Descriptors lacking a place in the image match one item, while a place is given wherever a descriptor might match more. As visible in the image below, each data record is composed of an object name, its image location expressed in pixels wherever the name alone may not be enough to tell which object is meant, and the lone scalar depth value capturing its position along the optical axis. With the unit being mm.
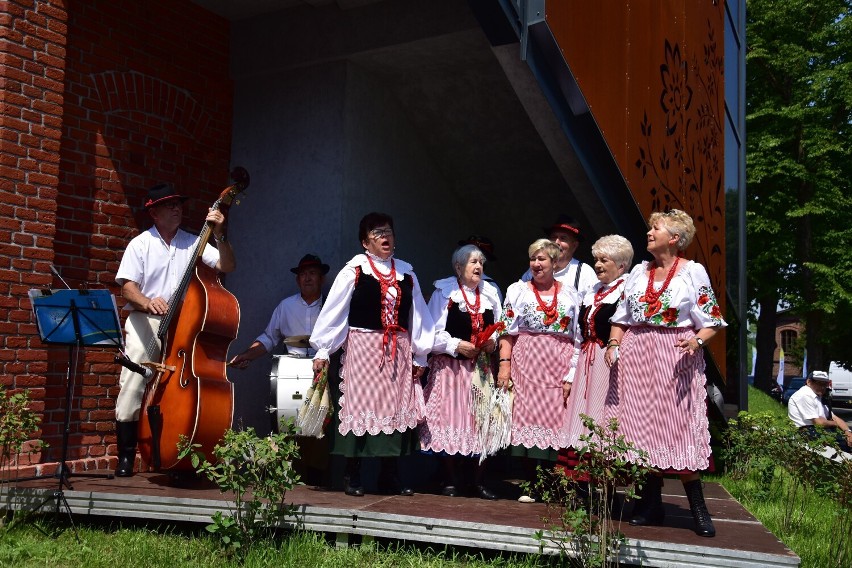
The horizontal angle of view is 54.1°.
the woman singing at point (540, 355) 5598
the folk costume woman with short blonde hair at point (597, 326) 5352
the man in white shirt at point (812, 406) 10289
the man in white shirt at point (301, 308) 6406
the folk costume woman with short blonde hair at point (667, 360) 4547
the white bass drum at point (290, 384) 5637
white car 28734
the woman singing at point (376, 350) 5430
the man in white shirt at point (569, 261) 6168
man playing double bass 5621
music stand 4594
